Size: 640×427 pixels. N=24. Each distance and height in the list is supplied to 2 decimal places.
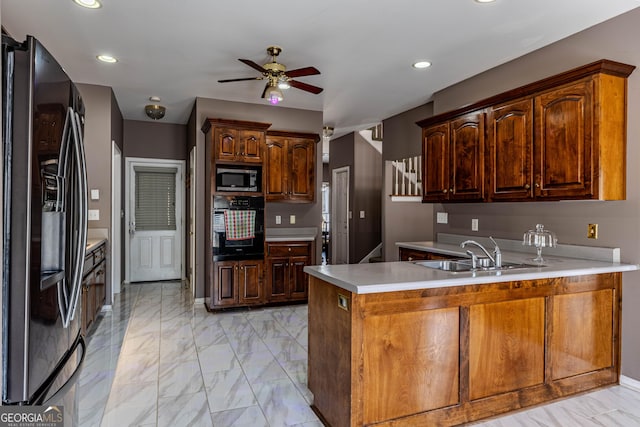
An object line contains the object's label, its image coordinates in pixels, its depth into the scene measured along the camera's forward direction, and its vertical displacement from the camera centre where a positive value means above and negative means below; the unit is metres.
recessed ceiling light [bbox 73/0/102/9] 2.77 +1.48
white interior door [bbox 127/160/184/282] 6.55 -0.14
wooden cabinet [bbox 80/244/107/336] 3.47 -0.72
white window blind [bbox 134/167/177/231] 6.64 +0.24
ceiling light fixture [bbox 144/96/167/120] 5.44 +1.43
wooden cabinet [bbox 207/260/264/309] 4.76 -0.87
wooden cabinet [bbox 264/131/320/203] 5.27 +0.63
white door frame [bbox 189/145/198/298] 5.34 -0.05
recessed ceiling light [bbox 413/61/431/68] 3.93 +1.50
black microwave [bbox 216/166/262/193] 4.80 +0.42
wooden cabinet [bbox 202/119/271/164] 4.75 +0.89
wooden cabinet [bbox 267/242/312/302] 5.08 -0.74
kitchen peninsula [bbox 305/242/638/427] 2.07 -0.74
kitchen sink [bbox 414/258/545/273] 2.83 -0.37
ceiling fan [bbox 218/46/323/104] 3.56 +1.27
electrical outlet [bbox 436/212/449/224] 4.68 -0.06
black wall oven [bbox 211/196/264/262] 4.75 -0.18
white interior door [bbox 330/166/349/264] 8.15 -0.06
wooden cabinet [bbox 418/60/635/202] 2.79 +0.59
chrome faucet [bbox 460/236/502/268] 2.58 -0.31
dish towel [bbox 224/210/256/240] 4.79 -0.14
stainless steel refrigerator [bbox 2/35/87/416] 1.36 -0.05
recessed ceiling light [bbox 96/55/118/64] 3.78 +1.49
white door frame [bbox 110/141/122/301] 5.20 -0.06
